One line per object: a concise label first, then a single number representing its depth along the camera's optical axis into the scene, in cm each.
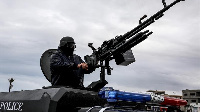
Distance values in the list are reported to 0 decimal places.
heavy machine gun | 423
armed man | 367
